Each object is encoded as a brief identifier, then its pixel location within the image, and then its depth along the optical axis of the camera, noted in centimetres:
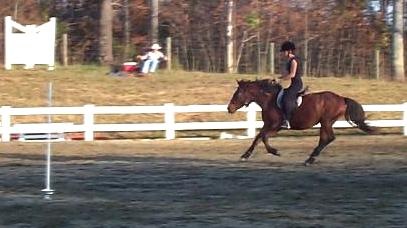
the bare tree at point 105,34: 4150
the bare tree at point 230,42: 4438
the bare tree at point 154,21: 4669
